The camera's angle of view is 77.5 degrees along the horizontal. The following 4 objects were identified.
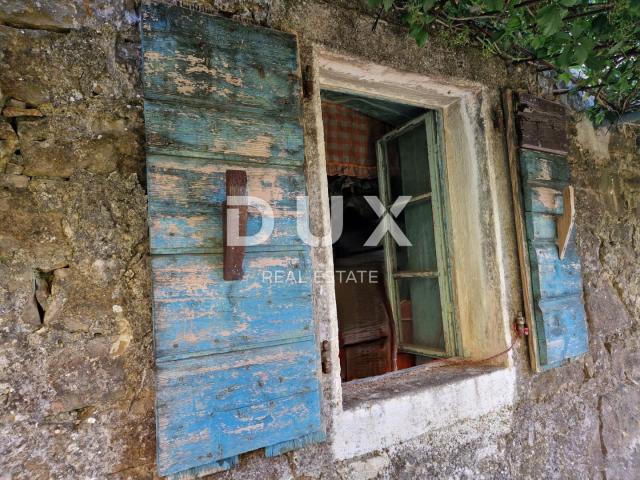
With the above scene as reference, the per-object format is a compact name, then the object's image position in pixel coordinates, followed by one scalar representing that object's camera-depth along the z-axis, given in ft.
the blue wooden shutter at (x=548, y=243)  6.13
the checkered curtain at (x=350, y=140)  7.64
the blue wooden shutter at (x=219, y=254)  3.69
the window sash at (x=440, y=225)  6.62
